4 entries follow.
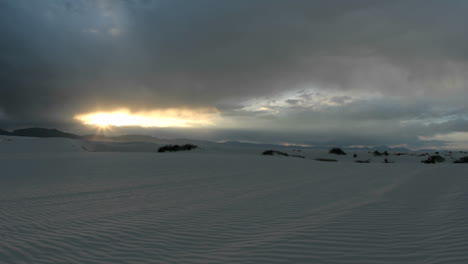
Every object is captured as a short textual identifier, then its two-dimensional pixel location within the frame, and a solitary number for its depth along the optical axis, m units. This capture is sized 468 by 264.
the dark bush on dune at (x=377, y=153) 27.29
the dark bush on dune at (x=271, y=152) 26.80
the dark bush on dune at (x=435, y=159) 22.27
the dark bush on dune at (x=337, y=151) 28.77
